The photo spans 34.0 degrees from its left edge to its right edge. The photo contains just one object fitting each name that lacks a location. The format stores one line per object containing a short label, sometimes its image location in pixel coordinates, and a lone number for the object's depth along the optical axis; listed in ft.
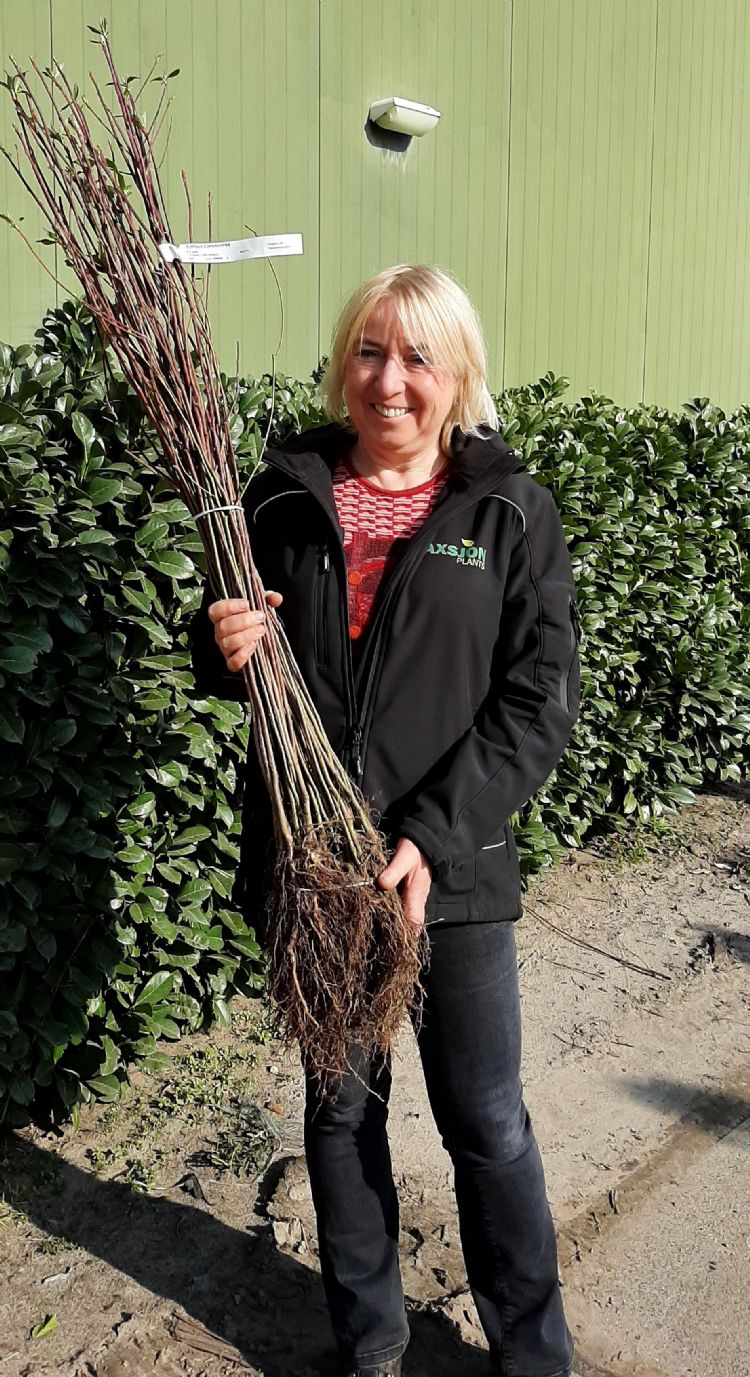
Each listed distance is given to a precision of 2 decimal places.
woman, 7.14
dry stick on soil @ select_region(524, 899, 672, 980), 14.44
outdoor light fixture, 17.53
